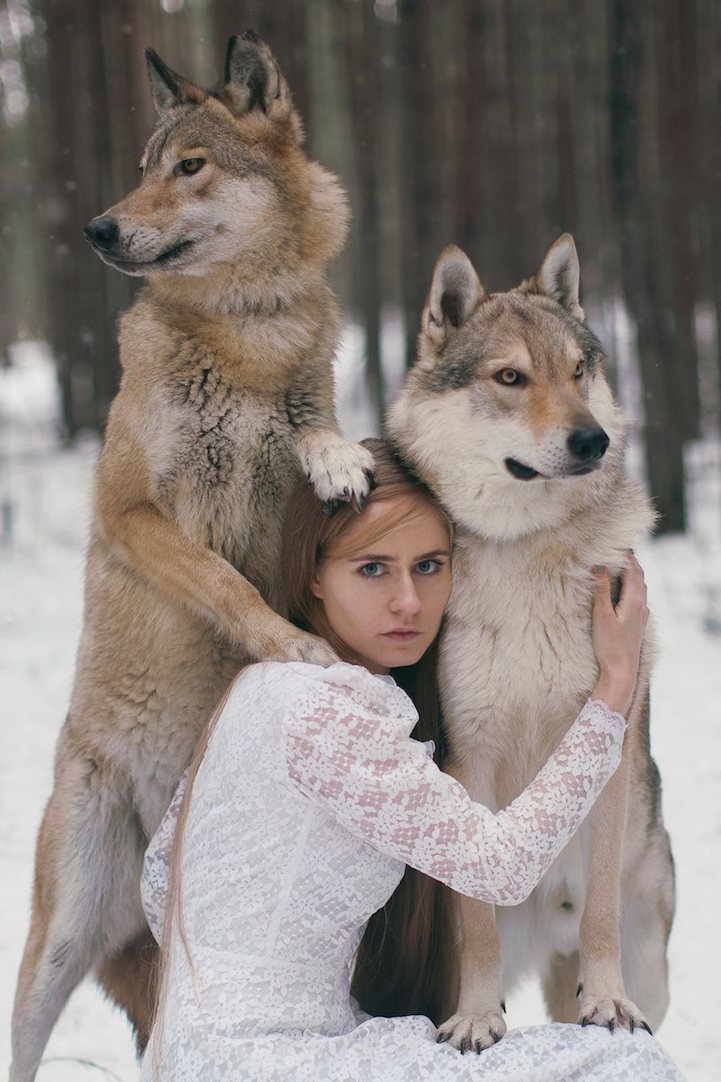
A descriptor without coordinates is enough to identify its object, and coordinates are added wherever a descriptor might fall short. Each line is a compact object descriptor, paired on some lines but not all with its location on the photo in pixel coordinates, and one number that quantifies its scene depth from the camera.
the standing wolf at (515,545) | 2.77
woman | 2.23
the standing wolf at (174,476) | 3.21
